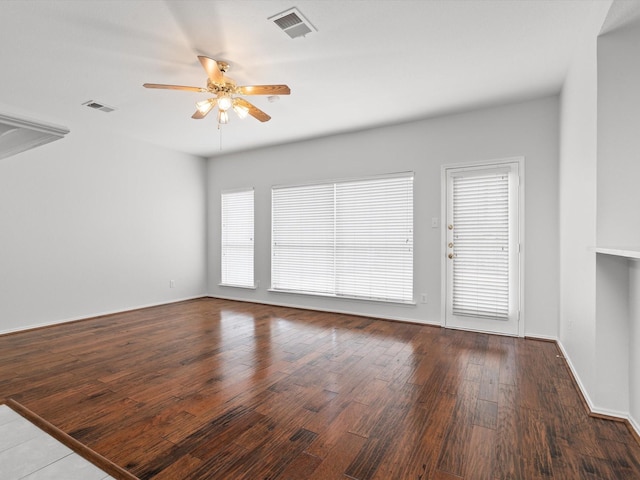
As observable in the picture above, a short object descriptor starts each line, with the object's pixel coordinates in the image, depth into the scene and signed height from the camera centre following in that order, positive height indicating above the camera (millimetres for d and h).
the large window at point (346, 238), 4617 +21
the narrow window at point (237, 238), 6133 +19
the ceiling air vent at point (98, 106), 3900 +1641
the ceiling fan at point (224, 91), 2736 +1346
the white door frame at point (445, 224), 3832 +194
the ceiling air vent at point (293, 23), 2355 +1636
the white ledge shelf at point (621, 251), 1617 -64
